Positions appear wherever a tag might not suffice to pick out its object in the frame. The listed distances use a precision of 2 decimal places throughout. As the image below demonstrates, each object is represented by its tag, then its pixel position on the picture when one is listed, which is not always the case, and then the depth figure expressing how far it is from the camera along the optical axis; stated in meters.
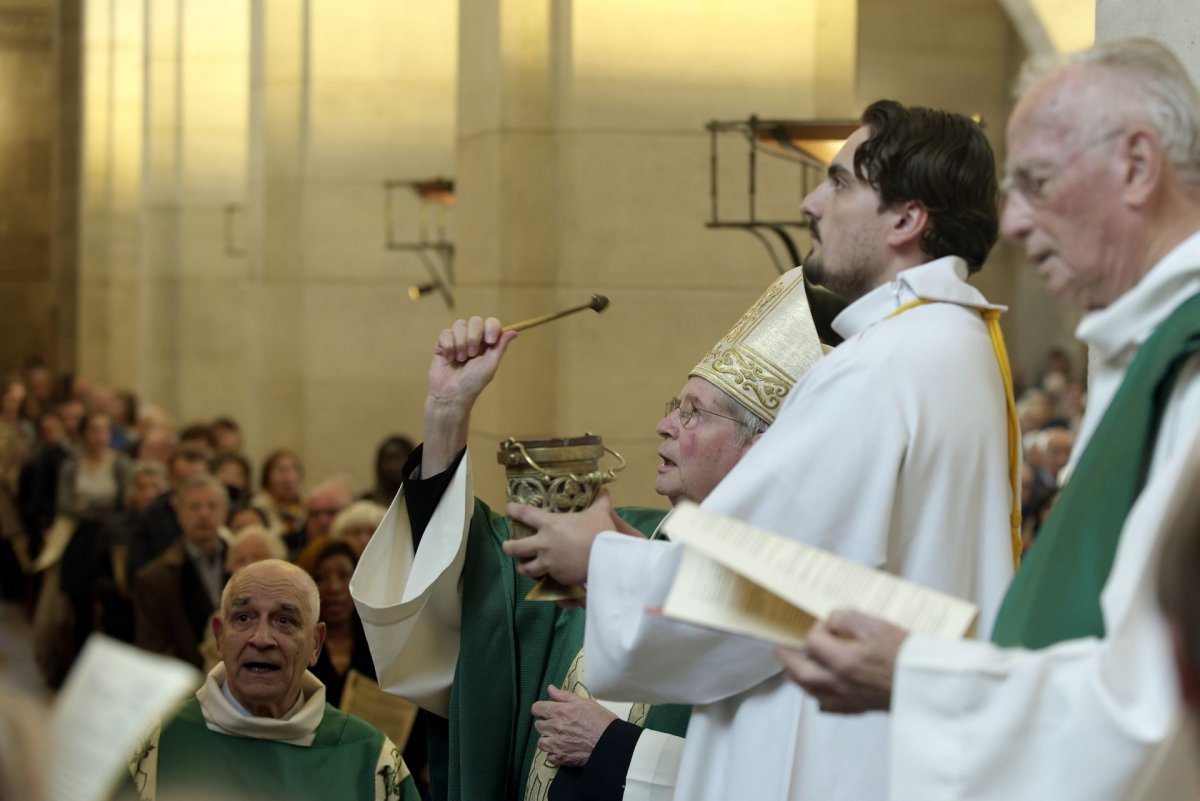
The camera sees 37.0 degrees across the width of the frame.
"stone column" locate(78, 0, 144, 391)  22.50
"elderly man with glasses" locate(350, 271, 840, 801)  3.19
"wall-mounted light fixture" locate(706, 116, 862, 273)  5.69
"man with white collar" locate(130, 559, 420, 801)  3.98
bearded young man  2.46
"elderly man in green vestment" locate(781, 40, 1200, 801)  1.80
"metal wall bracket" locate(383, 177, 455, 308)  9.32
